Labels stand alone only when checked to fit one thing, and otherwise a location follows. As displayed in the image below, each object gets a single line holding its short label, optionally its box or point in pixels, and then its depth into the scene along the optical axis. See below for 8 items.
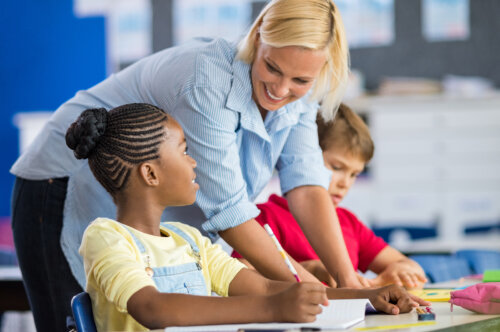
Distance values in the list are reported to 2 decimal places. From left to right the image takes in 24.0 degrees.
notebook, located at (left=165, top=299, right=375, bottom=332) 1.81
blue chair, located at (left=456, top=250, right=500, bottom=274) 3.30
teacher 2.34
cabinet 7.66
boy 2.78
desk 1.89
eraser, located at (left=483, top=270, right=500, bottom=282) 2.40
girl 2.00
